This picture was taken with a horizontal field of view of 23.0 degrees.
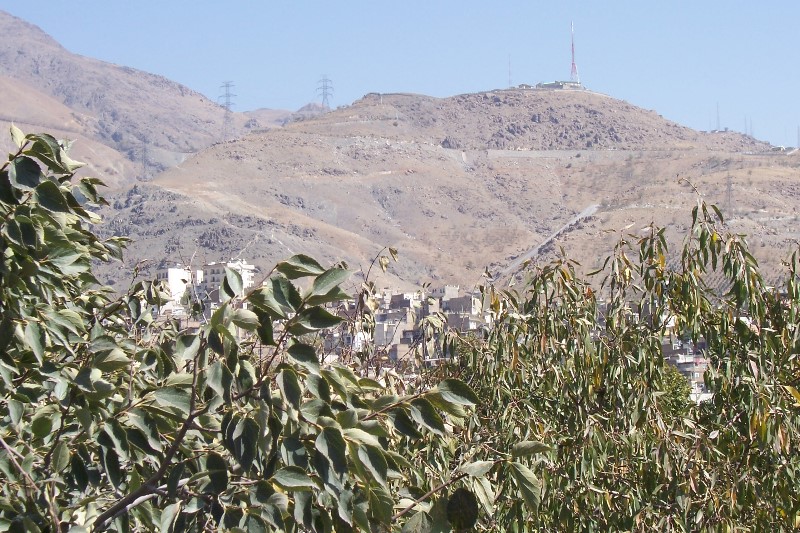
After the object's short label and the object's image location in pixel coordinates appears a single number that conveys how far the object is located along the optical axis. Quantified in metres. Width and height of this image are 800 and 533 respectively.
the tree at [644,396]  8.51
